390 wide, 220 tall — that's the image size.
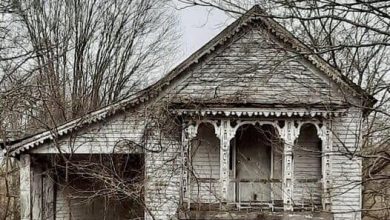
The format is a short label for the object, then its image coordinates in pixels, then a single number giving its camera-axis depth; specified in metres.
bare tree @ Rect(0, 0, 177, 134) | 33.91
